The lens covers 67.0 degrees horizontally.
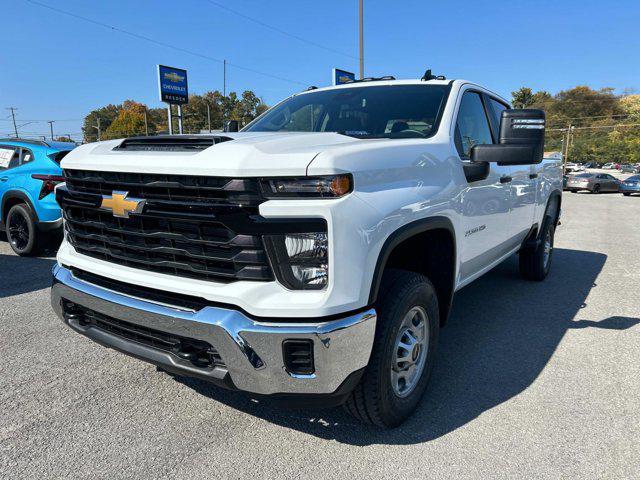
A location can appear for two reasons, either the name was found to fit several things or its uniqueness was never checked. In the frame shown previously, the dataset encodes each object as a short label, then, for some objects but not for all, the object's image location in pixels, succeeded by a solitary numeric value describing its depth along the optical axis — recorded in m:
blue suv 6.59
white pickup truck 2.03
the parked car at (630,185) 26.98
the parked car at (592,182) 28.39
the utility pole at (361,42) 18.19
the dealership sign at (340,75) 18.00
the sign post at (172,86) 19.48
